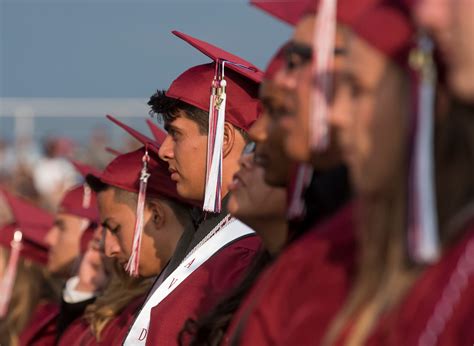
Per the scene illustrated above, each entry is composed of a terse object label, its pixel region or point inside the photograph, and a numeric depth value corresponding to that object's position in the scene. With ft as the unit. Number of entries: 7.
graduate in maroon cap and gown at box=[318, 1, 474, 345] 16.69
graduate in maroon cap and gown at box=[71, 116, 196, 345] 35.01
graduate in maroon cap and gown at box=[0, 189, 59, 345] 51.39
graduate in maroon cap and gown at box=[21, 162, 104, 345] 42.47
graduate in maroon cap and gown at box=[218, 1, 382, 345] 18.31
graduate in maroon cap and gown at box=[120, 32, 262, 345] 29.43
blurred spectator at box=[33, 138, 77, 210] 79.71
